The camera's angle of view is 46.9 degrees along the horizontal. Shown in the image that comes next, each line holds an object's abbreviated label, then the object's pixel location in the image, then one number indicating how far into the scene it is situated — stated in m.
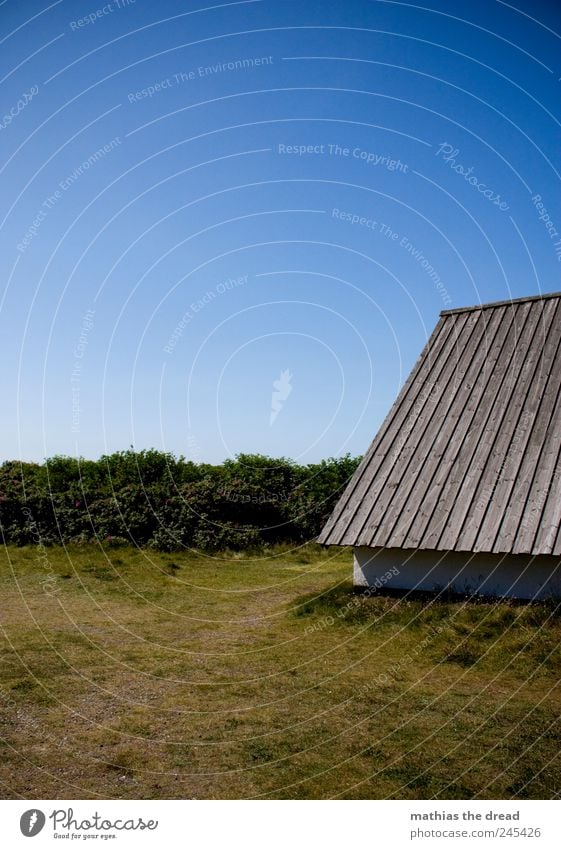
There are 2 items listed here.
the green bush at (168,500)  19.17
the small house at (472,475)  10.70
